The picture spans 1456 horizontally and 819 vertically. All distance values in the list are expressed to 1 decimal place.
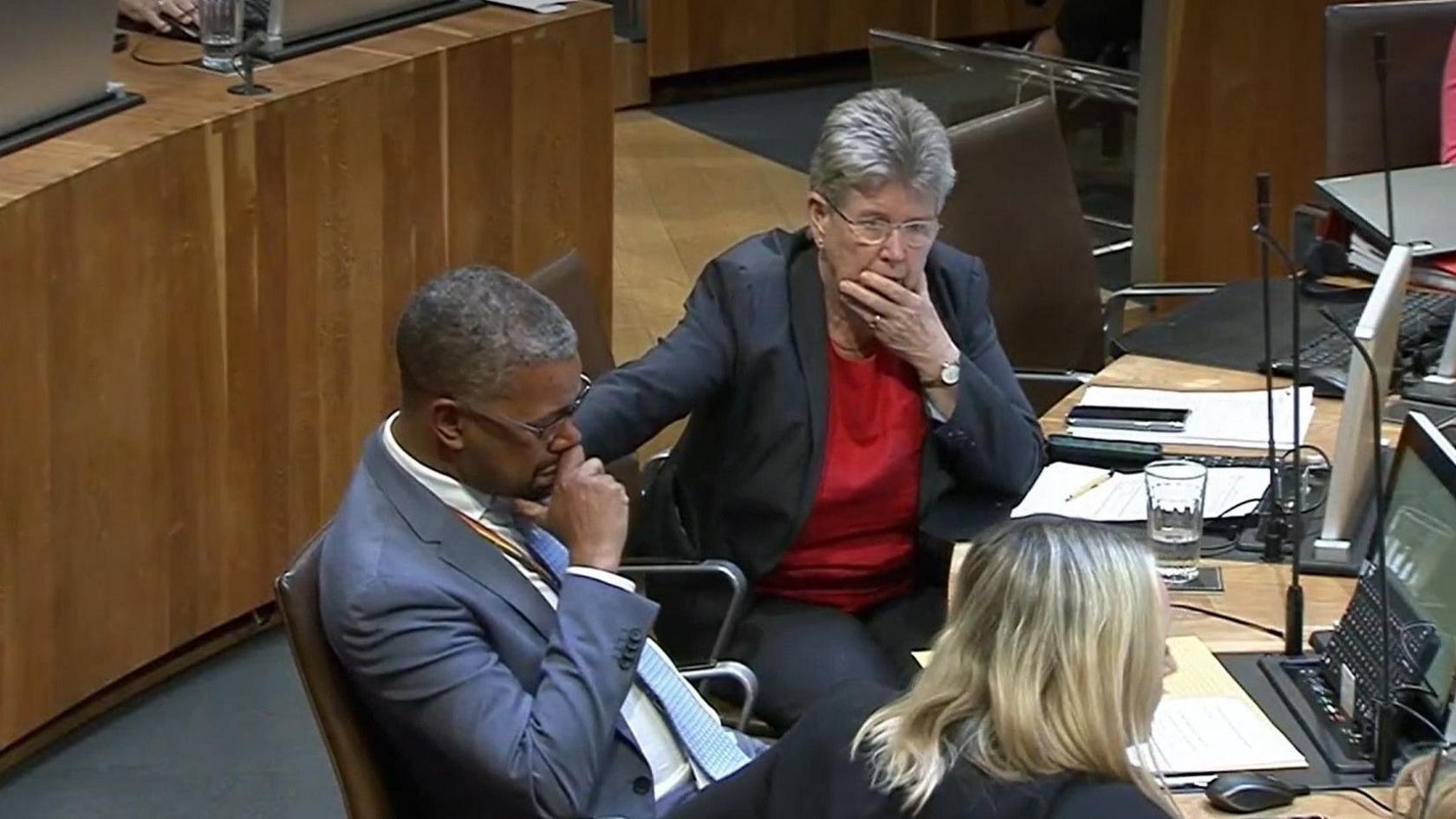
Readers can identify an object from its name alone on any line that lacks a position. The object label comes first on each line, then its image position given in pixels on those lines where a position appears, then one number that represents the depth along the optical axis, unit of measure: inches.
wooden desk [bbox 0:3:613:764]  300.4
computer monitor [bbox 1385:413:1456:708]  200.8
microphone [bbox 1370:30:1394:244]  246.5
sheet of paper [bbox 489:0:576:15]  386.0
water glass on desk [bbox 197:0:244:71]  345.4
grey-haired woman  260.1
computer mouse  194.2
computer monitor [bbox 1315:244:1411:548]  225.5
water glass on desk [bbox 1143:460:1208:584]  243.8
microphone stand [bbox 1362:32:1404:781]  199.9
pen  260.2
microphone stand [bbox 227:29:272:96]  334.3
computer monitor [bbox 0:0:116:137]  306.7
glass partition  448.4
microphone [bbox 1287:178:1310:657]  220.7
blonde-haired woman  161.4
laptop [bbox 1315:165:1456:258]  318.0
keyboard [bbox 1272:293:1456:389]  296.0
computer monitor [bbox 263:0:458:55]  354.3
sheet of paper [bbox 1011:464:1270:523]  255.3
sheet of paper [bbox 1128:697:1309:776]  202.2
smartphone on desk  276.8
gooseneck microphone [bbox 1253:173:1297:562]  232.1
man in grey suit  197.6
